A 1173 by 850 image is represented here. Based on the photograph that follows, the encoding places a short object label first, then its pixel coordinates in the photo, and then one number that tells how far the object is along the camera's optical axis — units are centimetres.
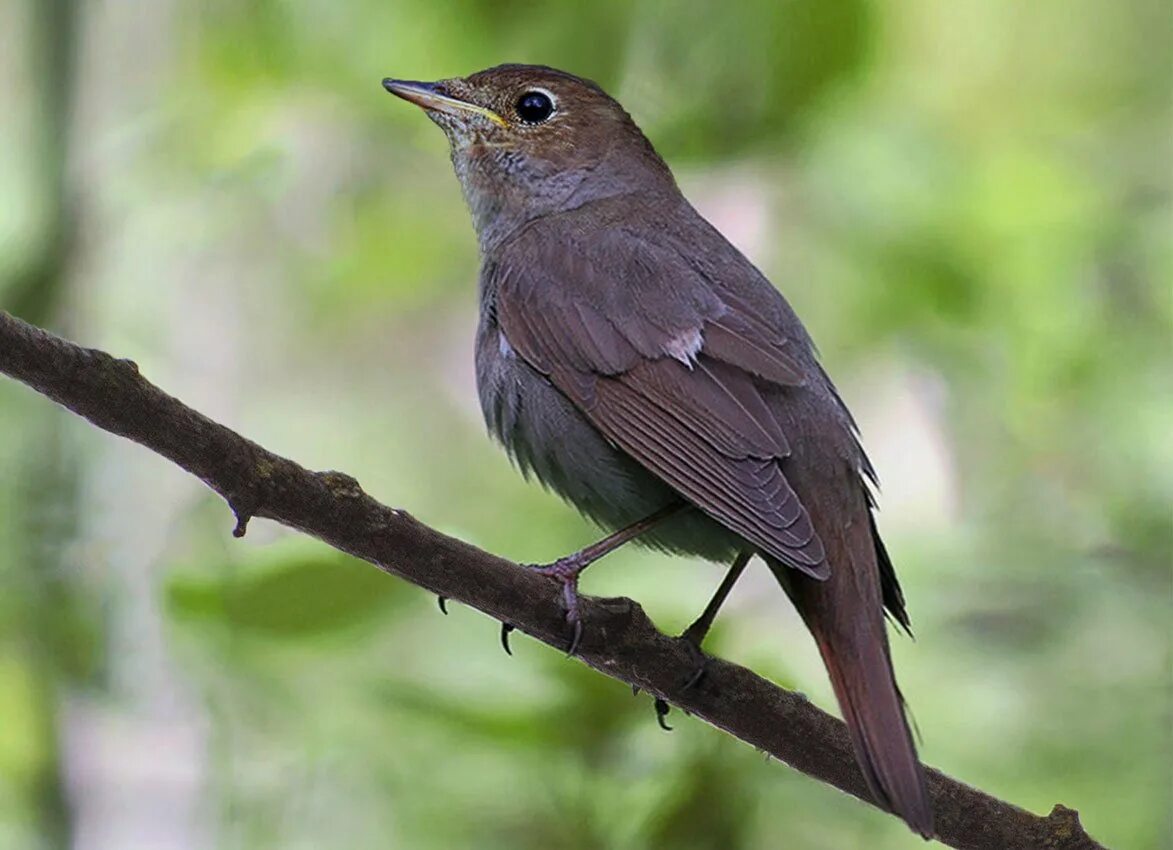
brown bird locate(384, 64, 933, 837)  652
